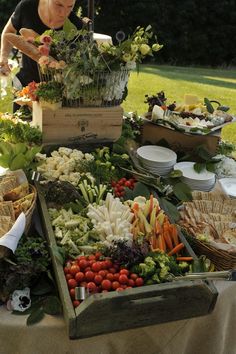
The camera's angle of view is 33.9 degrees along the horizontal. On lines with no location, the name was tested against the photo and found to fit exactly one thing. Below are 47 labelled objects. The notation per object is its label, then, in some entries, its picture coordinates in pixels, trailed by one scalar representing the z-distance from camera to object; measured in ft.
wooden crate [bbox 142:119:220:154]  9.17
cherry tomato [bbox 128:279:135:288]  4.69
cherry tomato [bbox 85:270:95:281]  4.72
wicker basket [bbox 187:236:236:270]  5.59
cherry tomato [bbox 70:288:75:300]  4.56
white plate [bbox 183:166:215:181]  7.84
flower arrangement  7.18
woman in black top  9.45
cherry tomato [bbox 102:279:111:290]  4.60
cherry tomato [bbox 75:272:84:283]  4.69
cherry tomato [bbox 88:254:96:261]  5.01
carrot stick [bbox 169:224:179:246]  5.63
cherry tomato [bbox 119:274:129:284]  4.67
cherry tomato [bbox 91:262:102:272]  4.82
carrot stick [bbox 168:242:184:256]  5.40
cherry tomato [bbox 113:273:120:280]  4.74
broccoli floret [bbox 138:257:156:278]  4.78
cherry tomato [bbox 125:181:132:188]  7.26
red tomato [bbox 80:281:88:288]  4.66
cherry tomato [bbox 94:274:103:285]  4.68
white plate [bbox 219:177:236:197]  7.47
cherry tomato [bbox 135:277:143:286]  4.72
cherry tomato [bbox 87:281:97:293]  4.59
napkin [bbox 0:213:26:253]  4.74
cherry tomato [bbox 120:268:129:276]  4.77
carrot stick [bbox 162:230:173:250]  5.55
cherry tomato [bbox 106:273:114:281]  4.72
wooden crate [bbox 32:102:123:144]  7.89
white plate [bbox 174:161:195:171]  8.27
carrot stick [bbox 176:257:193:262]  5.26
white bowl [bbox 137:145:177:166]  8.21
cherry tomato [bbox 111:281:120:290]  4.62
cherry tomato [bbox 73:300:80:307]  4.43
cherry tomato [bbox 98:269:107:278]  4.73
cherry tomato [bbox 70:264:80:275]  4.78
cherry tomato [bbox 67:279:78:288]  4.64
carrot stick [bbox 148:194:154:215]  6.13
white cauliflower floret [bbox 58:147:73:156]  7.61
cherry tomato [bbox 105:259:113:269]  4.90
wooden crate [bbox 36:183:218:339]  4.24
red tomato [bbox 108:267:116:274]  4.87
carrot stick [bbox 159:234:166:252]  5.41
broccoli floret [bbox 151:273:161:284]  4.71
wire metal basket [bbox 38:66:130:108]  7.34
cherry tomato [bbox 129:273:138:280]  4.76
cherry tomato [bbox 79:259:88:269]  4.87
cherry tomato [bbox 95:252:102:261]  5.09
